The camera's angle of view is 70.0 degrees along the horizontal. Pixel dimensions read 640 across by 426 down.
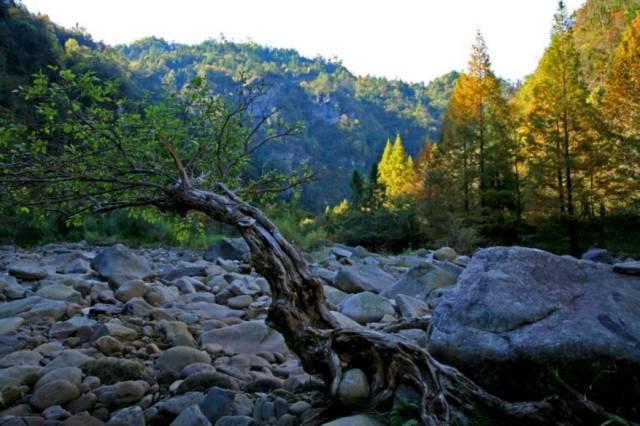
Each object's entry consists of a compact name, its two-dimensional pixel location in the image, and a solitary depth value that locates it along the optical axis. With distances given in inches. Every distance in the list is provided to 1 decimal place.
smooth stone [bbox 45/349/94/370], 116.7
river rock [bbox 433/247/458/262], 410.3
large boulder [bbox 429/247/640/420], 77.7
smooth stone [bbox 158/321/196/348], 144.4
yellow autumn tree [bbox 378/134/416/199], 1358.3
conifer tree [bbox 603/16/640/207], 638.5
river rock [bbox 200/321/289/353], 143.9
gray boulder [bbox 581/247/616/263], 521.2
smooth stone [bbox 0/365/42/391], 105.8
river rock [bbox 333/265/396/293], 243.9
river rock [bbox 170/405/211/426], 88.0
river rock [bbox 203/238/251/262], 349.7
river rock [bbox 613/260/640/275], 104.5
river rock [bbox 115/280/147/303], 186.2
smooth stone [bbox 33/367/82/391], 106.5
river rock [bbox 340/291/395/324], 178.9
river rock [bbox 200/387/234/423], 92.9
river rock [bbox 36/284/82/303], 176.4
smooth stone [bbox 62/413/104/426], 91.1
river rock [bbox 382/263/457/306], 224.1
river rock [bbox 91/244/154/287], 221.5
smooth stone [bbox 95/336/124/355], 130.4
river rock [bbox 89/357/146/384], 112.9
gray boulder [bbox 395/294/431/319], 184.2
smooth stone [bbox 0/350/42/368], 117.7
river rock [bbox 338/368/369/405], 83.9
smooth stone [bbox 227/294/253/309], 197.5
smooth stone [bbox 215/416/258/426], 87.7
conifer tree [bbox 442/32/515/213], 818.2
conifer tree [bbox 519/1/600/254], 684.1
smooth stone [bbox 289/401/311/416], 92.3
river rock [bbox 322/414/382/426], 75.8
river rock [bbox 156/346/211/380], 121.0
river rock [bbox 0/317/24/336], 138.5
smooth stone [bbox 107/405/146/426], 90.9
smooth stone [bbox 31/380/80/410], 100.0
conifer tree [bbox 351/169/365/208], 1311.3
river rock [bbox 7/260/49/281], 215.6
